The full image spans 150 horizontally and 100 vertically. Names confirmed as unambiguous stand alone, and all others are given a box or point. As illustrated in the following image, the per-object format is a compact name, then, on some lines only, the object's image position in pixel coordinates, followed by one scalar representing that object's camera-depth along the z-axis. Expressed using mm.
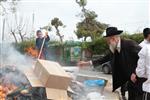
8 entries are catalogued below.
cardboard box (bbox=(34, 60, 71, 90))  3983
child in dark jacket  7377
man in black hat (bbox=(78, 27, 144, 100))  3365
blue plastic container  5068
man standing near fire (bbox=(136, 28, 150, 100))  3015
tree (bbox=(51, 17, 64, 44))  22151
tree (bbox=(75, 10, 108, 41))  19732
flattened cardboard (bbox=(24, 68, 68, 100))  3958
